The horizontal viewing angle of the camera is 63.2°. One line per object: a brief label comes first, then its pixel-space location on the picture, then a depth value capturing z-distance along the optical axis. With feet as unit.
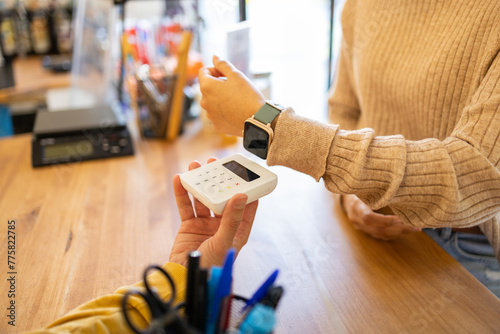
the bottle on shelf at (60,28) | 6.82
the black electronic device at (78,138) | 3.46
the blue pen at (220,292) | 1.14
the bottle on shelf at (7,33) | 6.61
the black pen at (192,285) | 1.14
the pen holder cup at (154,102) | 3.87
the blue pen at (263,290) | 1.22
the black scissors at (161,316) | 1.02
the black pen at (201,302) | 1.13
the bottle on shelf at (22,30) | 6.67
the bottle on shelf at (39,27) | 6.71
